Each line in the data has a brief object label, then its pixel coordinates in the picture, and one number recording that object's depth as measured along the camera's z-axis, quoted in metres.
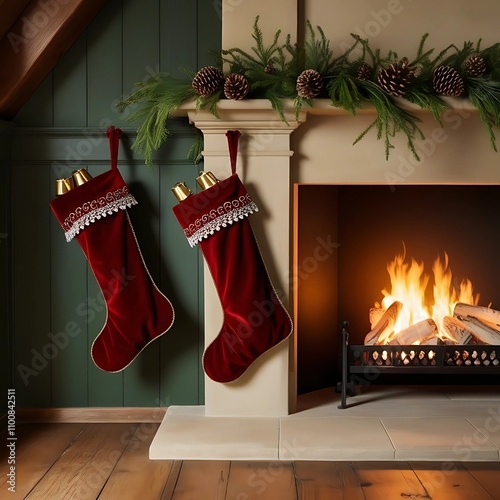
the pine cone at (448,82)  2.49
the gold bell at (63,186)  2.67
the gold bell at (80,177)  2.69
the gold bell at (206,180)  2.60
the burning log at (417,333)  2.84
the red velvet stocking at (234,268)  2.58
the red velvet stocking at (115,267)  2.65
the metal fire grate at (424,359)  2.74
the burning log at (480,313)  2.91
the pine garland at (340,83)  2.50
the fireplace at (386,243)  3.03
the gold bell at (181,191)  2.64
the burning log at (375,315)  2.98
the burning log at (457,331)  2.85
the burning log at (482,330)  2.84
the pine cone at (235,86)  2.50
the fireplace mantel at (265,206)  2.65
